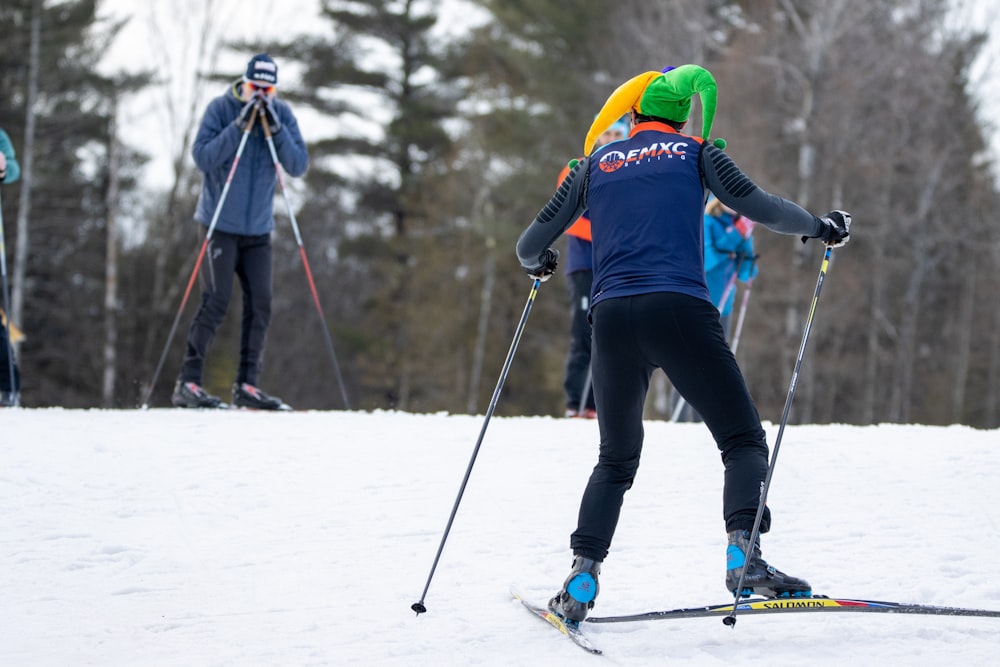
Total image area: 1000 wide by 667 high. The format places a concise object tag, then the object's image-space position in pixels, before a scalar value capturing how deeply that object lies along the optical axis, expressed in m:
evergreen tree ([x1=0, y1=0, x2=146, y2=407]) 41.97
